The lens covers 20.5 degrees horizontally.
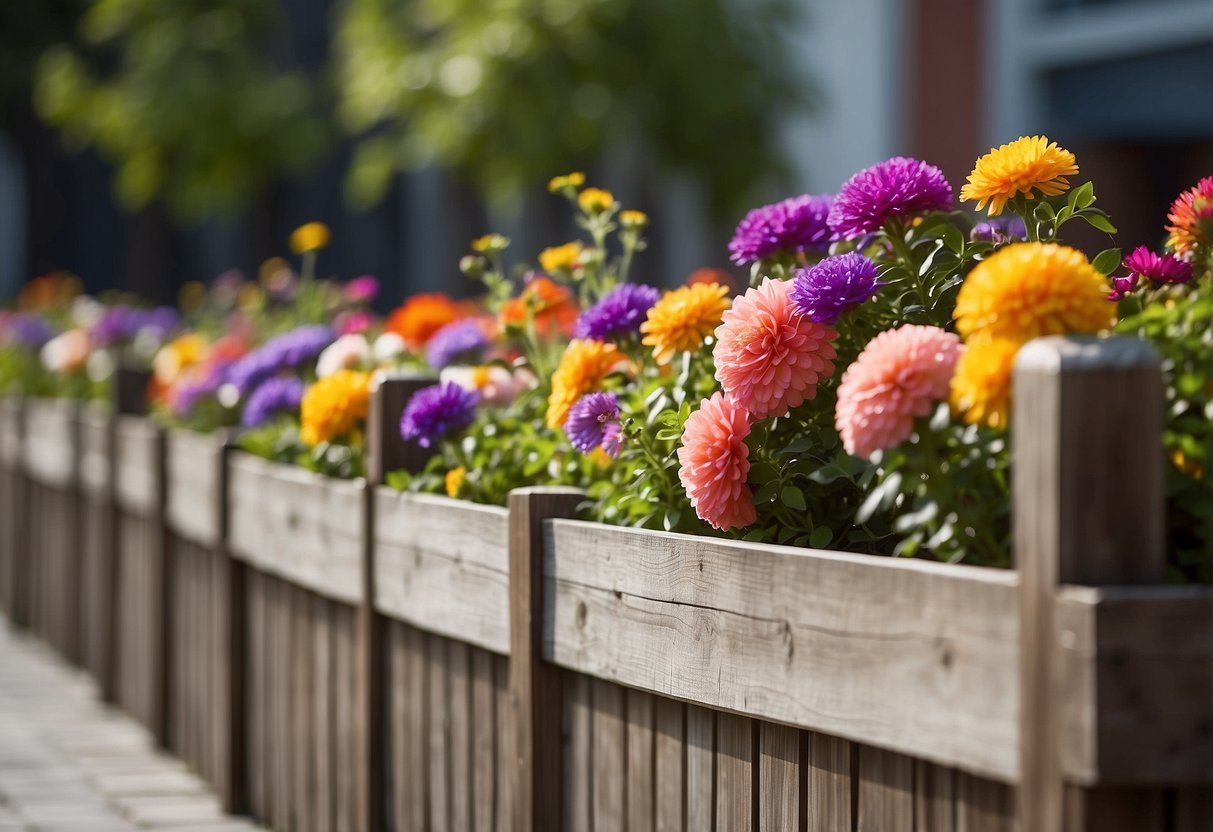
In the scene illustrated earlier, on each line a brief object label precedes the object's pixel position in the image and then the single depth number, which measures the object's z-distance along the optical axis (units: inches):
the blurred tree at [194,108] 1181.6
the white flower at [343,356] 380.6
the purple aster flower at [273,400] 380.9
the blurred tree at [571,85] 918.4
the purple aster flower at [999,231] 219.3
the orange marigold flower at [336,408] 335.5
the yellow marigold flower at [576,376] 261.3
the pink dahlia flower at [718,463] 207.5
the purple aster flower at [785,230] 249.1
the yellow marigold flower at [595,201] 296.4
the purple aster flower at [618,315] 266.9
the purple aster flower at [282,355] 404.0
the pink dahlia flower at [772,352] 205.2
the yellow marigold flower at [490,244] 310.6
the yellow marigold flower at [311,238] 406.6
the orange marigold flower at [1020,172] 206.2
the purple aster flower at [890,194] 214.9
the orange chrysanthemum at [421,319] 400.8
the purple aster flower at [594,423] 245.1
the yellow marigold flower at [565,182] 294.4
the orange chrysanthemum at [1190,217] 197.9
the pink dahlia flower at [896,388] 172.6
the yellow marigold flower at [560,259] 310.0
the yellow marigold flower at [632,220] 296.4
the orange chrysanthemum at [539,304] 305.4
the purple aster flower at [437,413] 288.7
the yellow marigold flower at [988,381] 168.4
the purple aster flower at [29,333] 767.5
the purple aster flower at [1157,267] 204.7
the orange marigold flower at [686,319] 240.0
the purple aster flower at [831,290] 204.6
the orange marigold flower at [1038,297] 169.7
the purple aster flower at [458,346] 353.7
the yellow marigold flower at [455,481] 288.6
